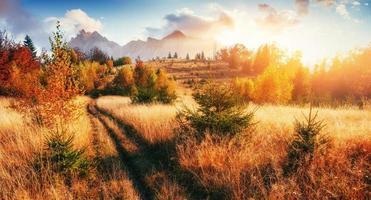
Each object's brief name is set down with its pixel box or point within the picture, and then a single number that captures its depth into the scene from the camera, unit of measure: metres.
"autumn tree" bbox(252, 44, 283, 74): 88.88
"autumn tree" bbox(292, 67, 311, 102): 43.84
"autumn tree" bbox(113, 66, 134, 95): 43.91
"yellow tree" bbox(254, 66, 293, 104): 29.66
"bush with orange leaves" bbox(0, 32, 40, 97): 21.88
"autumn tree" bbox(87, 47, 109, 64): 90.27
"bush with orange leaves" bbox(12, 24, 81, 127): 10.30
